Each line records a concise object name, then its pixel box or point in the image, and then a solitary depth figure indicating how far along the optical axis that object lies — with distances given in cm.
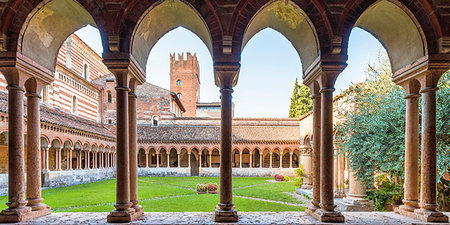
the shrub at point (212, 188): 1520
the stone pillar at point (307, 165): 1768
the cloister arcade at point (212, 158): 3381
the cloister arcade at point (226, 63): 466
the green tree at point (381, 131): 755
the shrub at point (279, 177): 2635
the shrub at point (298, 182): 1850
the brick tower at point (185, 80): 5175
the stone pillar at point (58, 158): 1946
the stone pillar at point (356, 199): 1027
